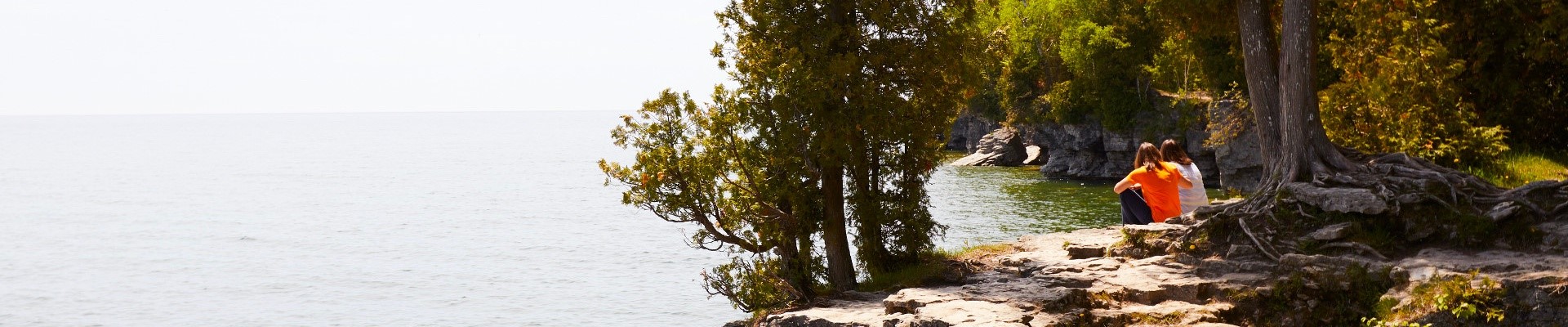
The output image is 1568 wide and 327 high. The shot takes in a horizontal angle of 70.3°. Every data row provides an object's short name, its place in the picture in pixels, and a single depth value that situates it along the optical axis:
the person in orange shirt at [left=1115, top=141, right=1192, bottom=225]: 15.27
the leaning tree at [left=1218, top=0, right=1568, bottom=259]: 12.92
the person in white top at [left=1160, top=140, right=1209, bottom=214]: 15.39
